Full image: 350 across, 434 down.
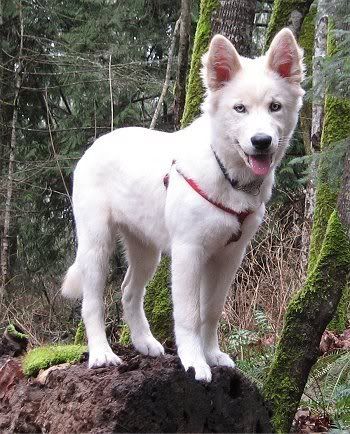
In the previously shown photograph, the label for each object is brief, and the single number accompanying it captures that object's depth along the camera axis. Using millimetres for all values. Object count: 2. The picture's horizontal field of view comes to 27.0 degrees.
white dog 4055
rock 3914
